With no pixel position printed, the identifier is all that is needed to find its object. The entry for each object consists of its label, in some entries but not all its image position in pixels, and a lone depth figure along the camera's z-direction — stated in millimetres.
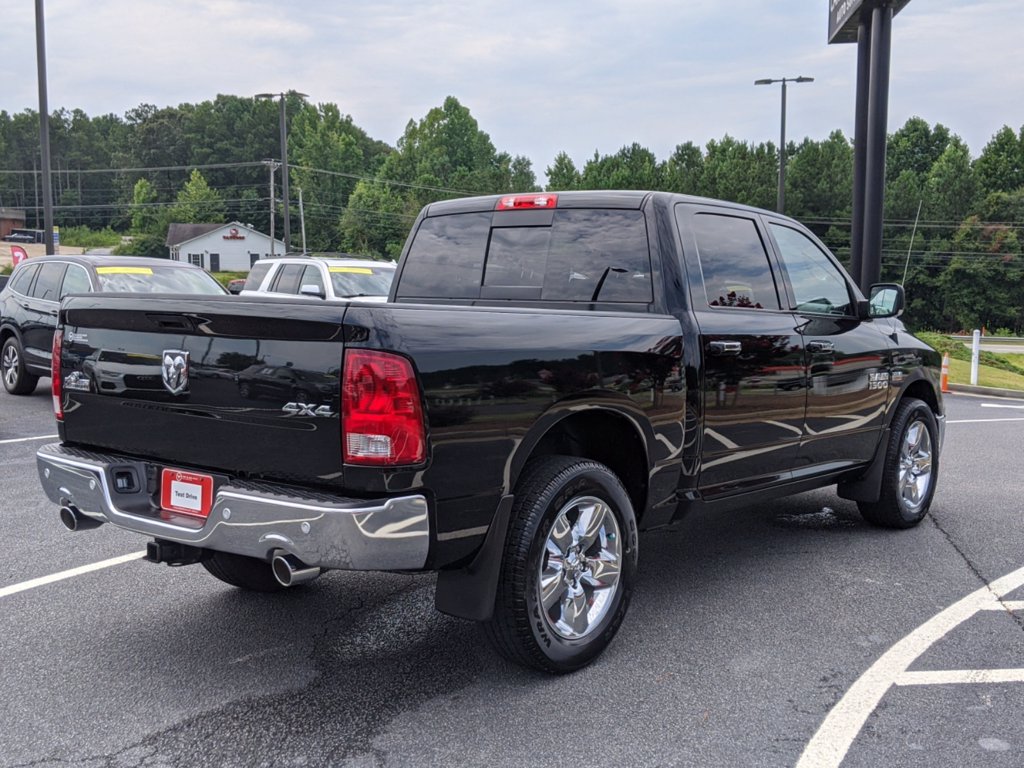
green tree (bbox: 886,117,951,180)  90750
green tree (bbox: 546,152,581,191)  94375
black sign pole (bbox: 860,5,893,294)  14539
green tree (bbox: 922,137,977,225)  74375
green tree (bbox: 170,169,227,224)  107375
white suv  14773
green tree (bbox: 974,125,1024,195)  78250
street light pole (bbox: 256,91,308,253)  35312
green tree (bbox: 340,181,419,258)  88875
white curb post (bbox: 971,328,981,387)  17547
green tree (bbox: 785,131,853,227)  73750
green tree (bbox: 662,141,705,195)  83938
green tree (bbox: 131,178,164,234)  113875
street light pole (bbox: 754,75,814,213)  33500
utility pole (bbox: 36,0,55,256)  20000
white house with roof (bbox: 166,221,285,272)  94000
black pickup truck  3047
